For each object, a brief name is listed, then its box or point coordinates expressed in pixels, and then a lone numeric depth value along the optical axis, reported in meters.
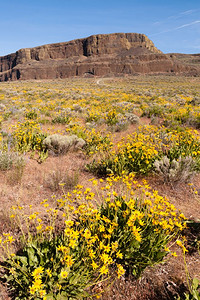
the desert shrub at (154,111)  10.58
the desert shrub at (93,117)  9.33
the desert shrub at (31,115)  9.27
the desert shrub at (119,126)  8.01
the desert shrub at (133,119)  9.05
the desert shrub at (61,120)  8.75
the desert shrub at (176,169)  4.13
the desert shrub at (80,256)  1.89
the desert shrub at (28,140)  5.36
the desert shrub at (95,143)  5.34
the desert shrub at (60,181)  3.83
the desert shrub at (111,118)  8.78
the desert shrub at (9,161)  4.28
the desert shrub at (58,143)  5.44
